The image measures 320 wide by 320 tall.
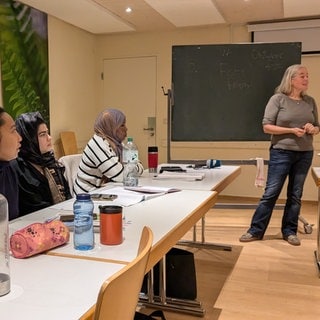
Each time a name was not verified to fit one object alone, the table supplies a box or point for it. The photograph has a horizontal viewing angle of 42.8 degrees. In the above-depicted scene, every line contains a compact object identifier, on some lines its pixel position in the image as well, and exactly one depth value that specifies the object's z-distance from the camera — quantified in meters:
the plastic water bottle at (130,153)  2.61
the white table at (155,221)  1.29
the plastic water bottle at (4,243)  1.02
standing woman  3.35
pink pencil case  1.21
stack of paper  2.74
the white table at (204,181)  2.49
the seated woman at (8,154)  1.65
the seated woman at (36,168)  2.05
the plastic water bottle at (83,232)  1.31
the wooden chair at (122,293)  0.72
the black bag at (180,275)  2.42
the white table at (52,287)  0.88
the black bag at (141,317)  1.76
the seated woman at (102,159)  2.71
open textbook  1.95
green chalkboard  3.97
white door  5.90
